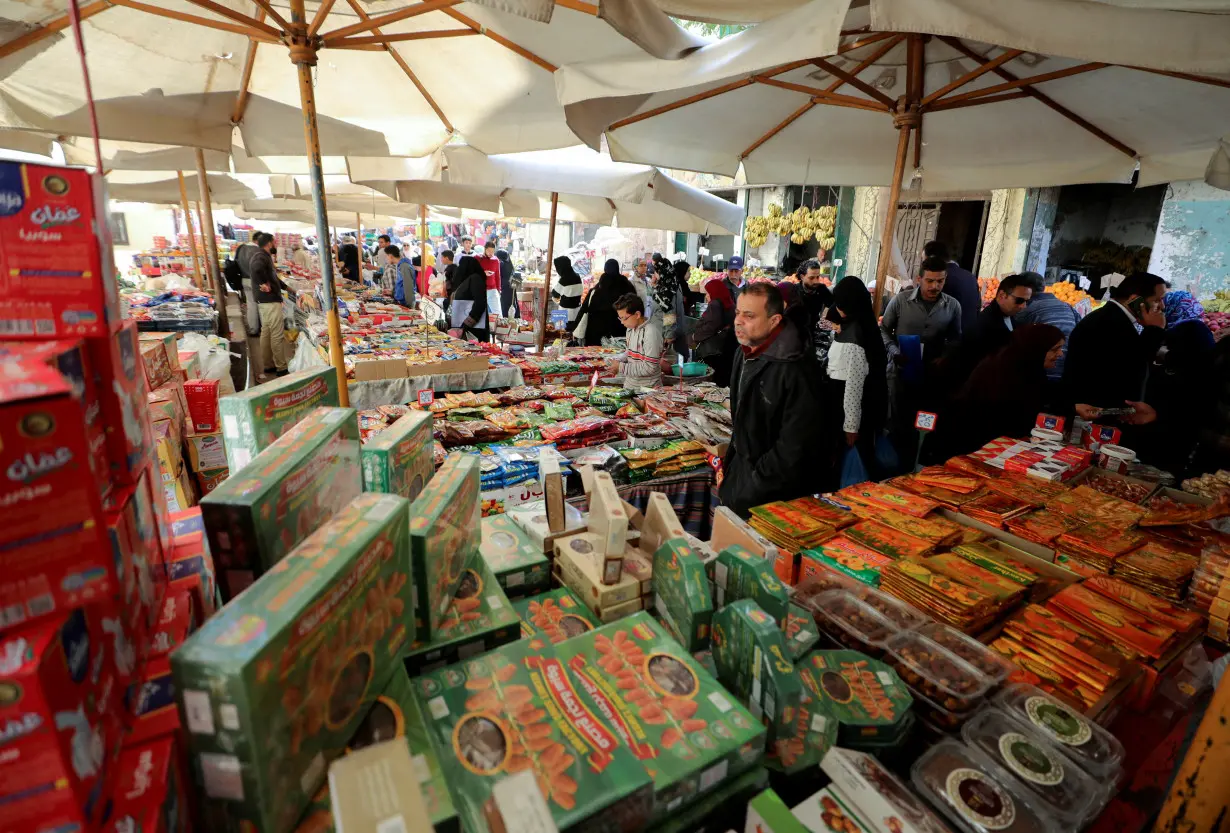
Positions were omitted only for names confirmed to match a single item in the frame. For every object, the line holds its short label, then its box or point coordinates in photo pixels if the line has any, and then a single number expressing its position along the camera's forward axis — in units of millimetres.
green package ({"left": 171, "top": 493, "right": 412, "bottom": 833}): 787
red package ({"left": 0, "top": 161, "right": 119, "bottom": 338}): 901
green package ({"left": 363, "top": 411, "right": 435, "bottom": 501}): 1514
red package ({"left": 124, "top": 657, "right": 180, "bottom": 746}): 911
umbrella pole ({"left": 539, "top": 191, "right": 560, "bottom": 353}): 8281
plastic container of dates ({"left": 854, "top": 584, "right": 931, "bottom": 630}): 1900
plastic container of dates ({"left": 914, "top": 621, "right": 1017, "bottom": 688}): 1697
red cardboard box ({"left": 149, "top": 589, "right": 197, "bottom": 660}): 1080
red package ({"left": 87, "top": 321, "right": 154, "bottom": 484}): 986
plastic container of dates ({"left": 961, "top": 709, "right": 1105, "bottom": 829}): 1327
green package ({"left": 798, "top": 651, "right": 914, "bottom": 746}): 1410
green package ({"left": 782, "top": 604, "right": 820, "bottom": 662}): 1596
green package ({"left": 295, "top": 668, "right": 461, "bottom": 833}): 878
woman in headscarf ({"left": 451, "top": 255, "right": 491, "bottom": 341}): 9703
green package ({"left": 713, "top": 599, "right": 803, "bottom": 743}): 1231
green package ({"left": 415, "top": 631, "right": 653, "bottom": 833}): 1000
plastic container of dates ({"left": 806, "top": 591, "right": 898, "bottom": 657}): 1751
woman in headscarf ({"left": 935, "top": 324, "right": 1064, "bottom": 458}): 3904
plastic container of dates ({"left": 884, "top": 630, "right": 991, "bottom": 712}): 1563
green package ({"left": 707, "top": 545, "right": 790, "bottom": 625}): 1412
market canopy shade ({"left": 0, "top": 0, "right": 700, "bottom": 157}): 3299
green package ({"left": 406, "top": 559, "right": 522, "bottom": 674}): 1288
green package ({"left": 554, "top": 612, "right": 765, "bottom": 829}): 1076
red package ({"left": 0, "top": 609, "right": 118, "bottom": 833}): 665
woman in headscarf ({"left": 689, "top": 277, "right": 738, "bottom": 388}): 6887
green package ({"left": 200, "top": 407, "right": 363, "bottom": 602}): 1017
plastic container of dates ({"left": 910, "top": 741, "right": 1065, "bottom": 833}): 1286
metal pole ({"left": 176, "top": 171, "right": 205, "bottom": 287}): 9731
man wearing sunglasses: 5180
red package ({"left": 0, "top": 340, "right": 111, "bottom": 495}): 843
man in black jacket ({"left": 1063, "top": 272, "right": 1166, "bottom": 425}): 4297
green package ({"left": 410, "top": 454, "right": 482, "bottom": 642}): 1264
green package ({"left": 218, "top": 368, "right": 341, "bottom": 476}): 1393
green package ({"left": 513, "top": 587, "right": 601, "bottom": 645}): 1509
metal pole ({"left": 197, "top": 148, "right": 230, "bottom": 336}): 6105
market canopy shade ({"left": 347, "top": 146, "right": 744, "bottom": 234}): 5949
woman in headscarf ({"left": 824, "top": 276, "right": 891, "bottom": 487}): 3809
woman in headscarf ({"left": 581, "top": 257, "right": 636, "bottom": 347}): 7539
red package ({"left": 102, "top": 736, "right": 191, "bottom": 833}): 782
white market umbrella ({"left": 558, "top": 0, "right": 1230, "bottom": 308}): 2162
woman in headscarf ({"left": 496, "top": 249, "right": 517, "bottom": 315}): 13961
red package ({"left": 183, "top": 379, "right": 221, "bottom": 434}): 3301
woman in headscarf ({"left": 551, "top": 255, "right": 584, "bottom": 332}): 9258
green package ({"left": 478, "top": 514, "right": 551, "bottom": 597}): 1682
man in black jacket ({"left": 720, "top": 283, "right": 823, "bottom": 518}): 2984
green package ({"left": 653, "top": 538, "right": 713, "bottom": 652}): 1422
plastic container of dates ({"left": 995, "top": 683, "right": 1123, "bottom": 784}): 1436
